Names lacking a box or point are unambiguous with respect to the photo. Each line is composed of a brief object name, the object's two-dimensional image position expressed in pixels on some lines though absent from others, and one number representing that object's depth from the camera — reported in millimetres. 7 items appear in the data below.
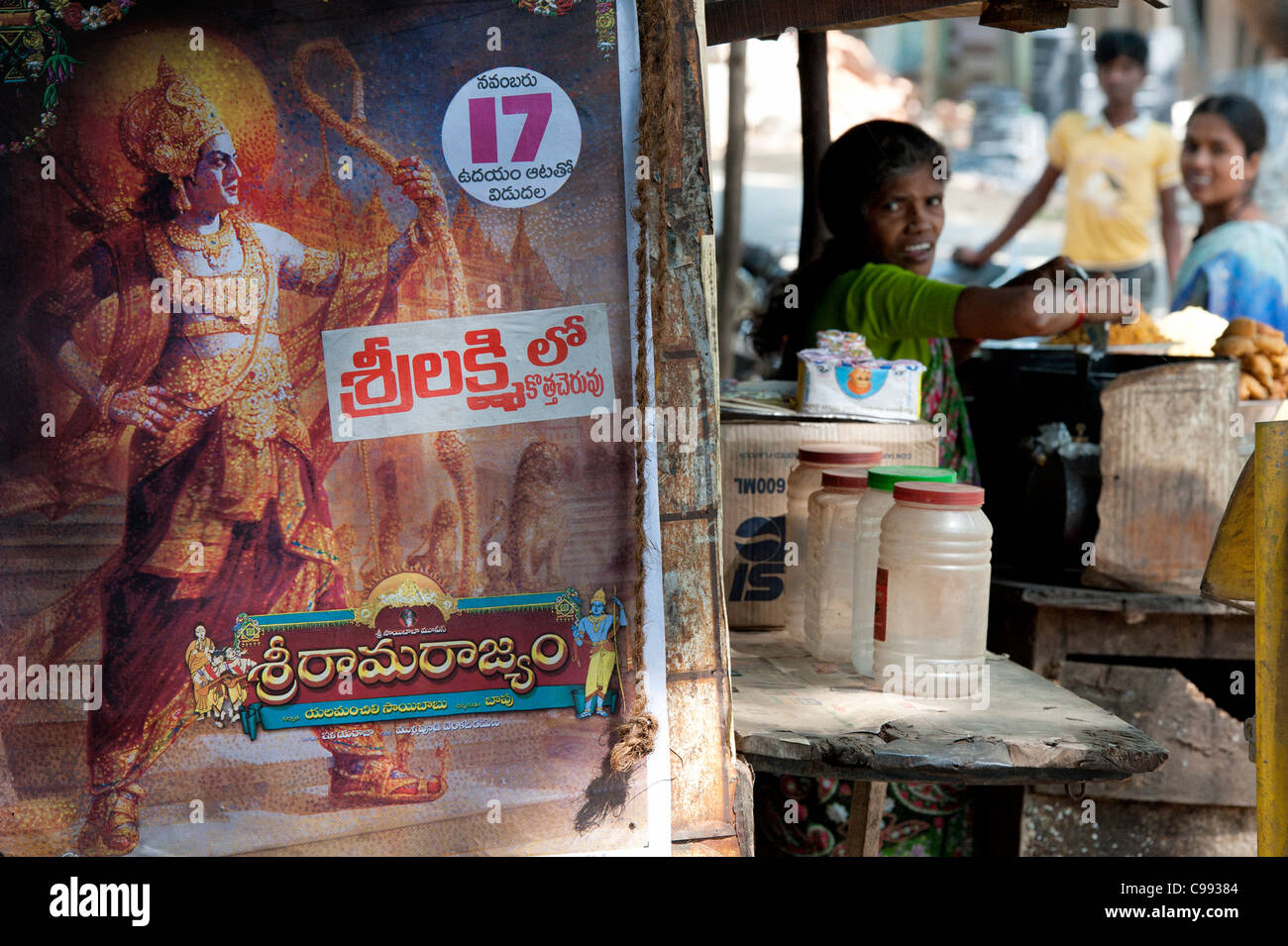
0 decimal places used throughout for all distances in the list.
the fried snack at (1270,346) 3070
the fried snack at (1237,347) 3043
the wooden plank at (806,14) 2508
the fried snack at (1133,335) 3270
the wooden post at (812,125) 3631
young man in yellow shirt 5539
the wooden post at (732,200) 5914
